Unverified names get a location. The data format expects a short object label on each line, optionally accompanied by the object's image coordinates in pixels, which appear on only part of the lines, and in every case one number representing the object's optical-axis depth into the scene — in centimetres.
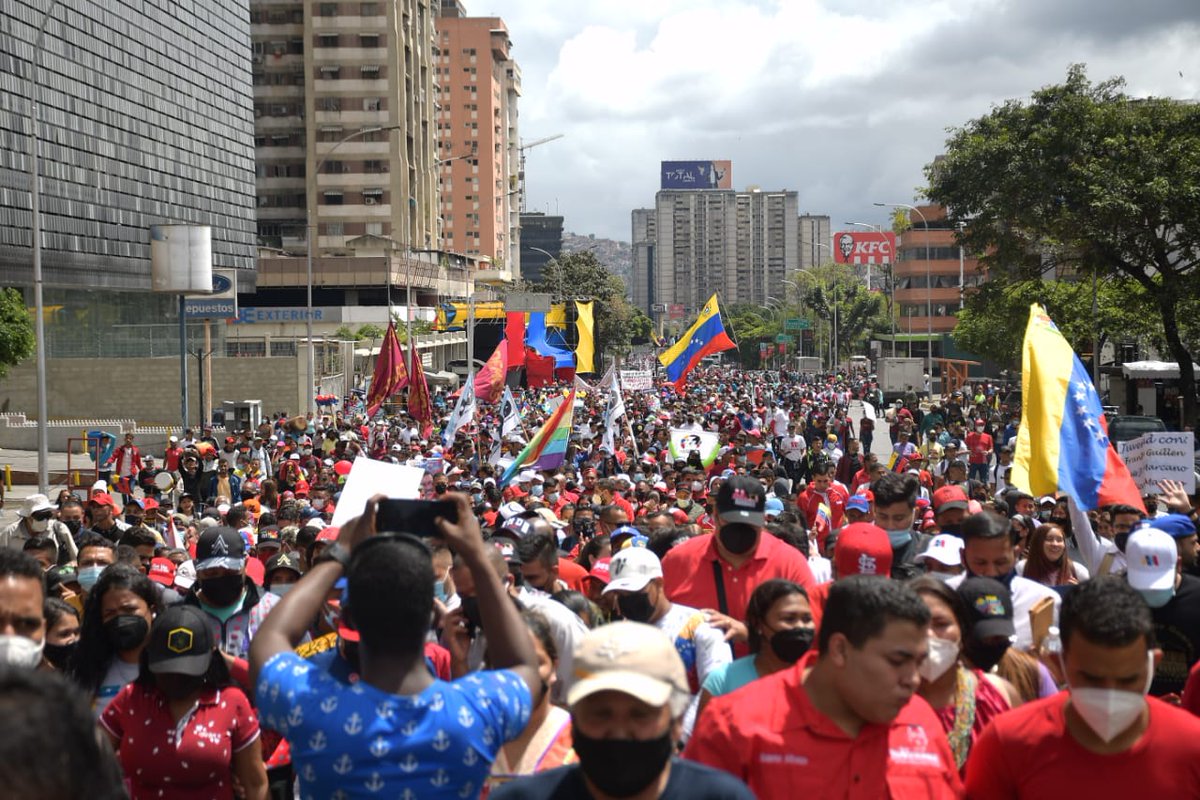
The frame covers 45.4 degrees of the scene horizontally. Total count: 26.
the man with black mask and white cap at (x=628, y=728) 291
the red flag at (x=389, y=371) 2781
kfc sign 10410
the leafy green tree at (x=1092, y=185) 2697
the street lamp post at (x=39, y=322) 2086
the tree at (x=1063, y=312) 3047
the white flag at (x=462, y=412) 2242
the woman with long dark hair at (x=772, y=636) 443
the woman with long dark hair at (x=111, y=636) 508
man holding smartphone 324
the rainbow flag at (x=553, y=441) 1625
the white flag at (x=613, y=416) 2128
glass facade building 4397
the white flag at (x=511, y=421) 2173
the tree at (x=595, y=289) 9531
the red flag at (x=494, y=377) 2634
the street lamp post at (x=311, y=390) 4038
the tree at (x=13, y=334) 3297
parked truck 5672
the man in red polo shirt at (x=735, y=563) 601
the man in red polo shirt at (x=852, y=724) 342
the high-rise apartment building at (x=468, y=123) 13125
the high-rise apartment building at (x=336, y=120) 8862
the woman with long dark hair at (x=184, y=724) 448
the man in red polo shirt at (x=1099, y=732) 340
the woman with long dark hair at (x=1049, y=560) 753
